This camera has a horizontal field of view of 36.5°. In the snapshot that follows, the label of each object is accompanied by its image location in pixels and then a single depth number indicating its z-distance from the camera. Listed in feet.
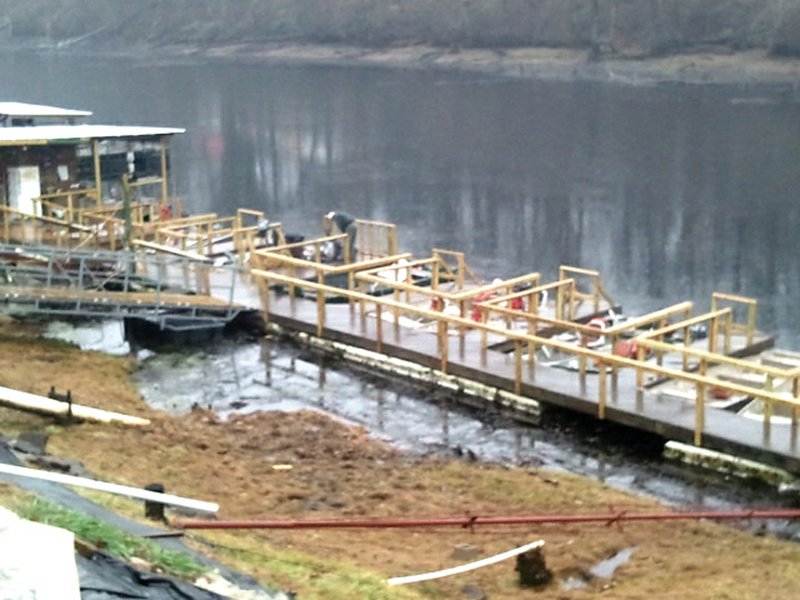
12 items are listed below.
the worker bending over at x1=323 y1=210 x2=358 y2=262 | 84.21
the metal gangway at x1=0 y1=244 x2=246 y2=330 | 65.82
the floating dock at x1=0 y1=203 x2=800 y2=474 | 50.24
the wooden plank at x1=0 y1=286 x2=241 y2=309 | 65.46
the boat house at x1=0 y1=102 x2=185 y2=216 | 85.66
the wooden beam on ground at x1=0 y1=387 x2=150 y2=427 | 47.29
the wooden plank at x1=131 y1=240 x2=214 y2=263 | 77.50
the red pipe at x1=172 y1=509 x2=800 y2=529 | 33.31
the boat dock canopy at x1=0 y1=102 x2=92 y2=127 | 106.42
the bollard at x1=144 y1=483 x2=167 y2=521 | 32.58
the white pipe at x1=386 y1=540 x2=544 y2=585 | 32.58
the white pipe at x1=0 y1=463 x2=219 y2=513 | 25.99
